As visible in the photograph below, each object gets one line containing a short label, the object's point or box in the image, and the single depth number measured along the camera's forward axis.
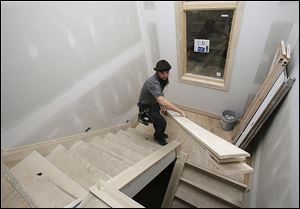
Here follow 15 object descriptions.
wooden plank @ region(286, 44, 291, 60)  1.23
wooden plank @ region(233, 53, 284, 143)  1.34
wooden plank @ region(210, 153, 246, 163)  1.03
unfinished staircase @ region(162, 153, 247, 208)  1.39
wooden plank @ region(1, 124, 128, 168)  1.10
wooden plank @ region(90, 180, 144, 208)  0.73
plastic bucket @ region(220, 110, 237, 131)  2.06
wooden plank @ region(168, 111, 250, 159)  0.99
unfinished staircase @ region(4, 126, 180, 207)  0.76
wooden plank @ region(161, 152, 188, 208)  1.53
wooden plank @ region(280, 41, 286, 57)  1.25
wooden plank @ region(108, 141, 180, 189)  0.97
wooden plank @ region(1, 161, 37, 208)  0.72
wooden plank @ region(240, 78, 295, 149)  1.17
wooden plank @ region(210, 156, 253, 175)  1.04
